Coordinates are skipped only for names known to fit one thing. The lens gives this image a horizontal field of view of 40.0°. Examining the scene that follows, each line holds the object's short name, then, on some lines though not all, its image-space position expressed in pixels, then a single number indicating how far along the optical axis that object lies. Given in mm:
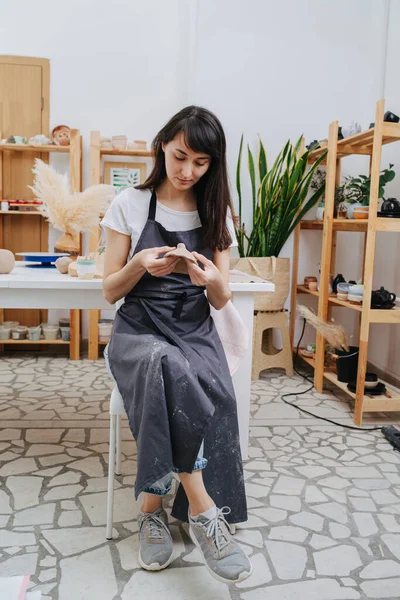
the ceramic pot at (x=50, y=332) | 4215
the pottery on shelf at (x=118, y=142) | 4047
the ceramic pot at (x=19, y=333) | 4188
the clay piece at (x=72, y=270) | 2238
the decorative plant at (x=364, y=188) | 3246
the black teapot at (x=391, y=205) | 2917
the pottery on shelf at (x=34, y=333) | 4188
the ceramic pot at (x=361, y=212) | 3201
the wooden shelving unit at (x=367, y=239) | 2836
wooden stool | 3844
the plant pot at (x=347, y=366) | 3215
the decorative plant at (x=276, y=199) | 3736
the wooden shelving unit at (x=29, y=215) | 4062
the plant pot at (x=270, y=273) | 3785
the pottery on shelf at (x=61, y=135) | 4094
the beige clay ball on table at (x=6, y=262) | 2225
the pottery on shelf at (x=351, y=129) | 3256
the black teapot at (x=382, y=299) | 2961
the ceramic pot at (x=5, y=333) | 4184
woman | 1569
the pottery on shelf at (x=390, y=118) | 2881
